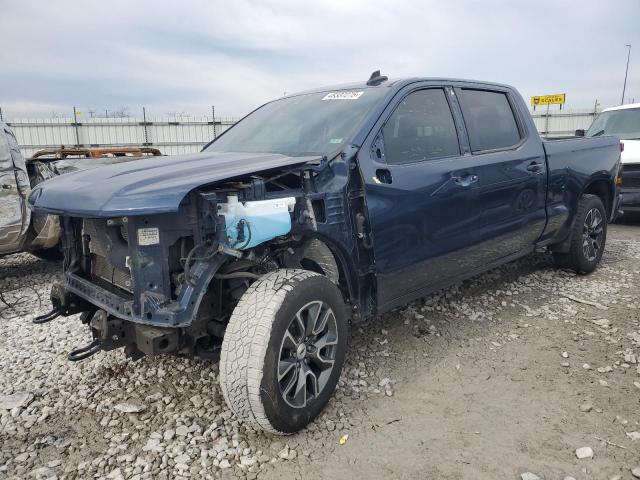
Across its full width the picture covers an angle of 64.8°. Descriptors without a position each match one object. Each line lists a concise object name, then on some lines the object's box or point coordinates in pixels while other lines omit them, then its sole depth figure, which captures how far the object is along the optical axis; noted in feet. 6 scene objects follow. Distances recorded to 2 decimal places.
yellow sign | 57.15
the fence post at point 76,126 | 45.73
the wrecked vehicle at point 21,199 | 16.30
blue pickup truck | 7.60
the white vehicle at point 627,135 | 24.25
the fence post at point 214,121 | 49.27
